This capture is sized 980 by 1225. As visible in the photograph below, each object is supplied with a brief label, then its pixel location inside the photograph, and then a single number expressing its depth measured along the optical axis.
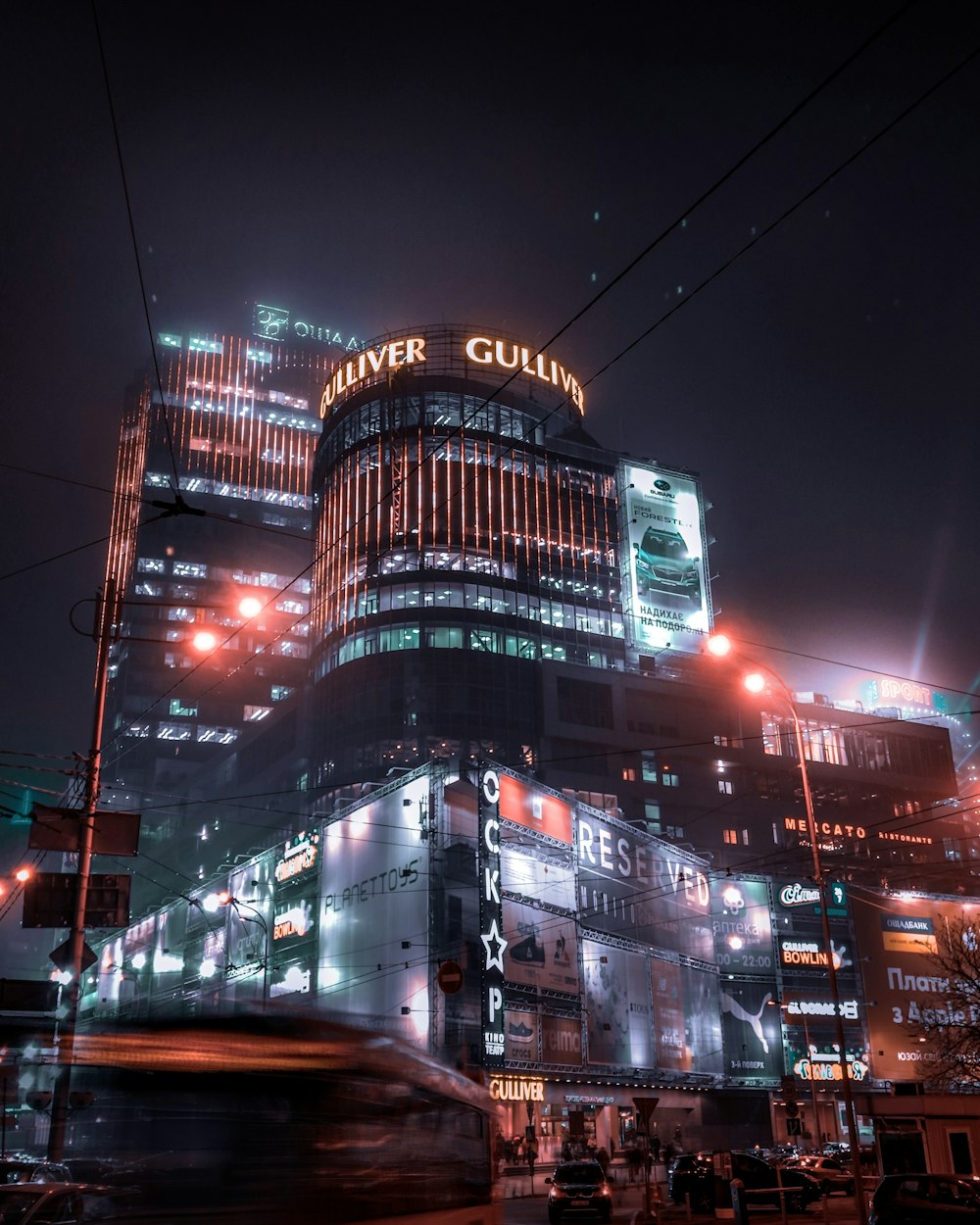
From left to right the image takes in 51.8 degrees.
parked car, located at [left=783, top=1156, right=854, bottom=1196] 39.09
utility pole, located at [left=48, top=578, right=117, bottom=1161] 17.16
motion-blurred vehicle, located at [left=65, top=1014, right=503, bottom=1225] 9.16
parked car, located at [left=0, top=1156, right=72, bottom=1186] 14.14
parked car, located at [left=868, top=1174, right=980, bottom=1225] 19.09
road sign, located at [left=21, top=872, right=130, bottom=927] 19.86
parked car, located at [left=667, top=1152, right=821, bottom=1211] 30.75
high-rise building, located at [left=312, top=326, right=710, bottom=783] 99.38
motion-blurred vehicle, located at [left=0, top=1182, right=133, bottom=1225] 11.14
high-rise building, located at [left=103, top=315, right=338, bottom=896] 163.88
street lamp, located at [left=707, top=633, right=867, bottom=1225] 21.56
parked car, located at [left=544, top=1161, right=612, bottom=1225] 26.30
